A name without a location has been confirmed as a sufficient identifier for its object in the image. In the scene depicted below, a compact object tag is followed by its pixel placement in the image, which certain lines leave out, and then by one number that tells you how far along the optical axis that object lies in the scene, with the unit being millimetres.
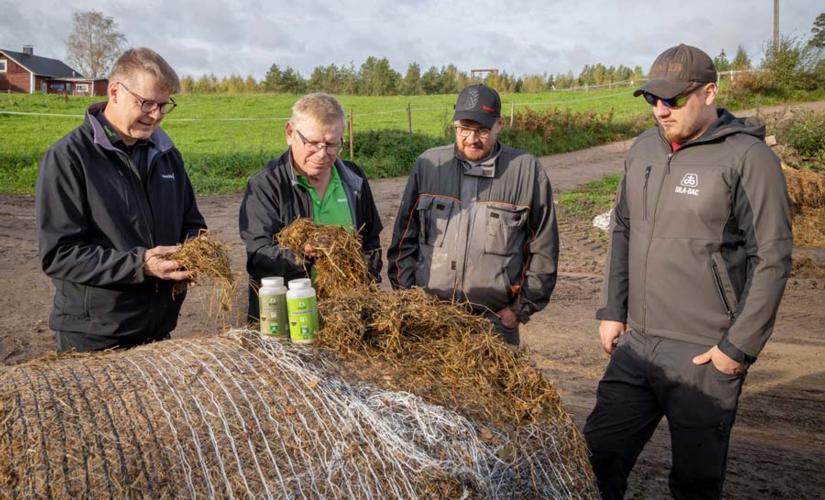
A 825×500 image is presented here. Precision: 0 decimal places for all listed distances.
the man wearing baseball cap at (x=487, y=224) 3928
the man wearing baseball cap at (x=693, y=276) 3250
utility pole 41062
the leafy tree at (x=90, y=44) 65500
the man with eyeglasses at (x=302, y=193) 3473
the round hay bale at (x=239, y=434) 2184
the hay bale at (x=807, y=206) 11867
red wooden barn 61062
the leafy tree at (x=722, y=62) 40188
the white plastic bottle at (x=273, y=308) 2764
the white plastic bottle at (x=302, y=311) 2740
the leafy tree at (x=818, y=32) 31302
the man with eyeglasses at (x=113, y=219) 3074
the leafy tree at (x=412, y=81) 61681
